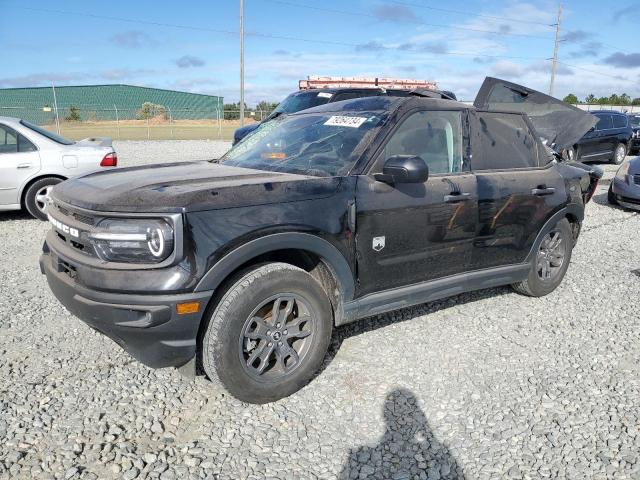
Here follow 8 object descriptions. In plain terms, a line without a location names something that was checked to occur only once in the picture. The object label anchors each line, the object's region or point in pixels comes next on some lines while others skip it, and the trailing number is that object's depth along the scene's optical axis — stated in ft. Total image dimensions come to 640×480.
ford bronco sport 8.77
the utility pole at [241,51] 95.45
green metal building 101.35
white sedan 23.72
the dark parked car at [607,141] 51.42
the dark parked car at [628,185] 30.96
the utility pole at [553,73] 142.63
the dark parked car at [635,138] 65.00
